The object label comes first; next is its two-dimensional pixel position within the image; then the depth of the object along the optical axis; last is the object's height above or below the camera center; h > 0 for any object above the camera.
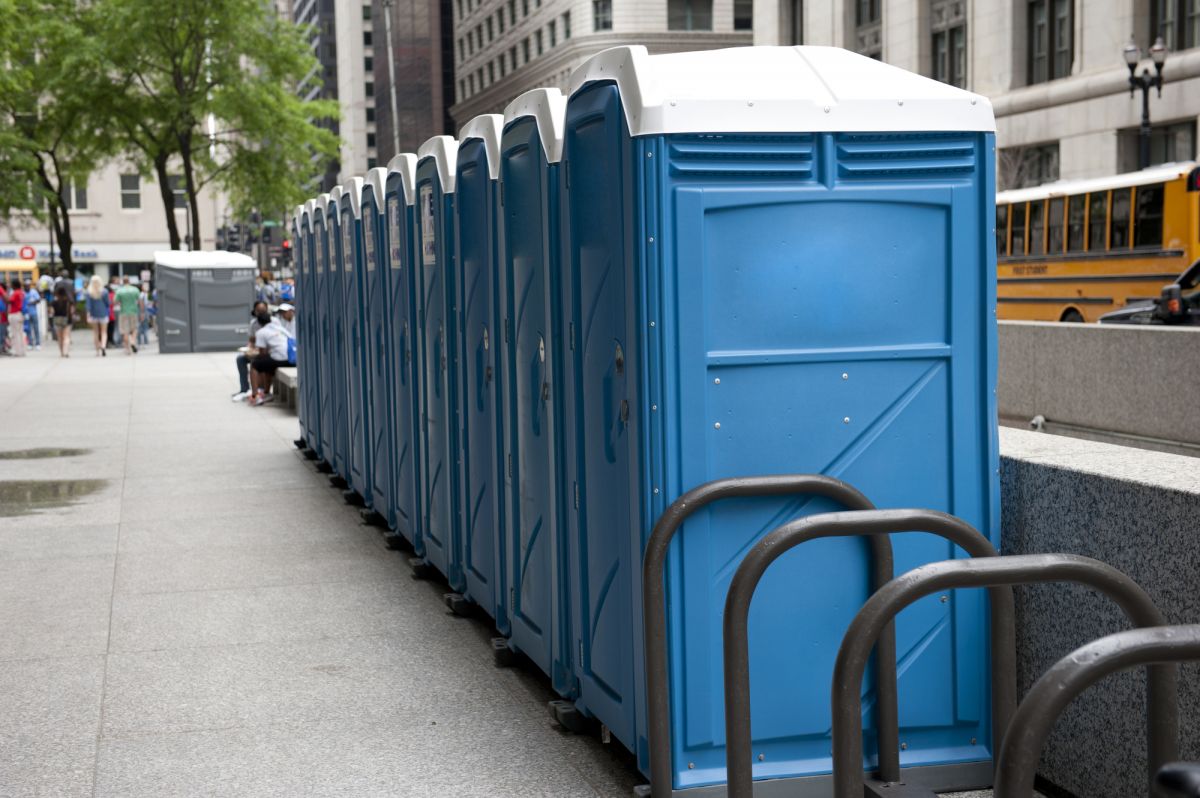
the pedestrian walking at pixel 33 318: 38.97 -0.91
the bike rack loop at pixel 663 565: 4.39 -0.82
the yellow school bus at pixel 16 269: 68.12 +0.56
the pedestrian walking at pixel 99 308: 34.66 -0.62
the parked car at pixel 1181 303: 16.25 -0.47
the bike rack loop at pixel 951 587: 3.04 -0.68
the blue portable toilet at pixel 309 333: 13.58 -0.51
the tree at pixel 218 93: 43.12 +5.15
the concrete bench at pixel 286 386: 20.09 -1.43
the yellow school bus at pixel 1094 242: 24.11 +0.28
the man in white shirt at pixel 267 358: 21.33 -1.10
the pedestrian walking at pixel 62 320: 35.57 -0.88
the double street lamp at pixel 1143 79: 30.27 +3.53
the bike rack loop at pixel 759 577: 3.80 -0.75
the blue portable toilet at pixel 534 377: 5.58 -0.39
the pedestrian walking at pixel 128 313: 36.09 -0.78
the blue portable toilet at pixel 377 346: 9.49 -0.45
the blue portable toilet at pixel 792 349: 4.57 -0.24
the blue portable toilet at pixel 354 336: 10.53 -0.42
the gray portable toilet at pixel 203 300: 35.84 -0.50
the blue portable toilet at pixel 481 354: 6.52 -0.36
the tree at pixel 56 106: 43.00 +4.93
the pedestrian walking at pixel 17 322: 34.75 -0.88
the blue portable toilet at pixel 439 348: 7.48 -0.37
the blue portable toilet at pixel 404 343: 8.53 -0.38
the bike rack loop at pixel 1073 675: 2.44 -0.63
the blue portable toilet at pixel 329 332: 11.98 -0.45
